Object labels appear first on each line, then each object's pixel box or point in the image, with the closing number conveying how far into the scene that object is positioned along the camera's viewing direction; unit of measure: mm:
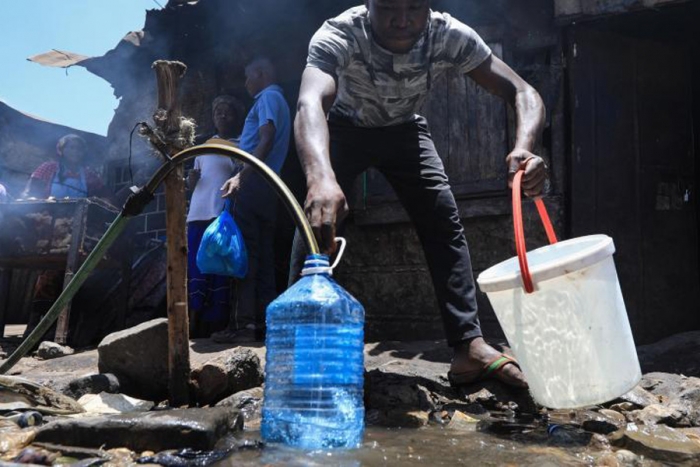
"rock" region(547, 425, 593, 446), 2236
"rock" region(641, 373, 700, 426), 2764
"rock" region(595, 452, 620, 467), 1946
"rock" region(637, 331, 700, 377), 4039
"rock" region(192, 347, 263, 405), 3057
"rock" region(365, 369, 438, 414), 2855
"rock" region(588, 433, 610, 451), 2195
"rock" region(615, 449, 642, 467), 1981
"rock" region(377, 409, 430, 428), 2602
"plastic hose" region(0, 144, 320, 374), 2566
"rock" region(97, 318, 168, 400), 3223
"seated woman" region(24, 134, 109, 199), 6871
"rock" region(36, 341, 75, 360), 5027
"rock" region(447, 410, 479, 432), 2531
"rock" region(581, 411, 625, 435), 2416
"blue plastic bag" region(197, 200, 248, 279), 4762
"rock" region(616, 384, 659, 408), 2889
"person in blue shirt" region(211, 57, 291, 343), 4988
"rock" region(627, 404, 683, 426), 2621
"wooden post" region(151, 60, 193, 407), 2982
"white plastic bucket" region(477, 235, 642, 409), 2088
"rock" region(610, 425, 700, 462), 2029
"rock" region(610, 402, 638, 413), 2859
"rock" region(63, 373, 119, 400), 3090
